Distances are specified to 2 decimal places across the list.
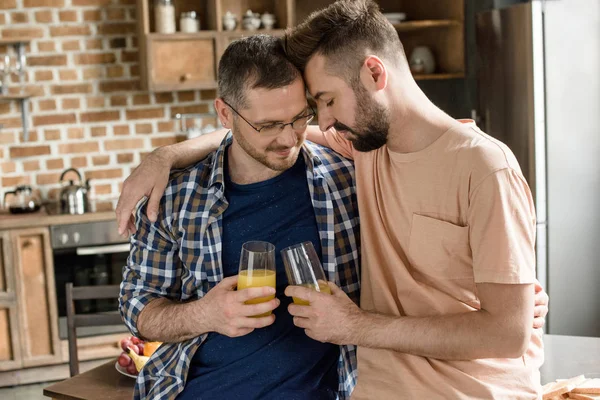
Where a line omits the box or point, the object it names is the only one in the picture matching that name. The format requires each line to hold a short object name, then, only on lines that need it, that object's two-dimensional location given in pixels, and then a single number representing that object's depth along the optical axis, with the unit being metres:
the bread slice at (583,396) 1.85
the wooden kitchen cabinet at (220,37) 4.64
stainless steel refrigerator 4.10
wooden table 2.21
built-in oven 4.38
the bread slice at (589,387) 1.87
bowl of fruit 2.33
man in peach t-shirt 1.74
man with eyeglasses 2.07
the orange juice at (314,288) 1.86
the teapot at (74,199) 4.46
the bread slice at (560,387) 1.89
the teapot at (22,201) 4.55
